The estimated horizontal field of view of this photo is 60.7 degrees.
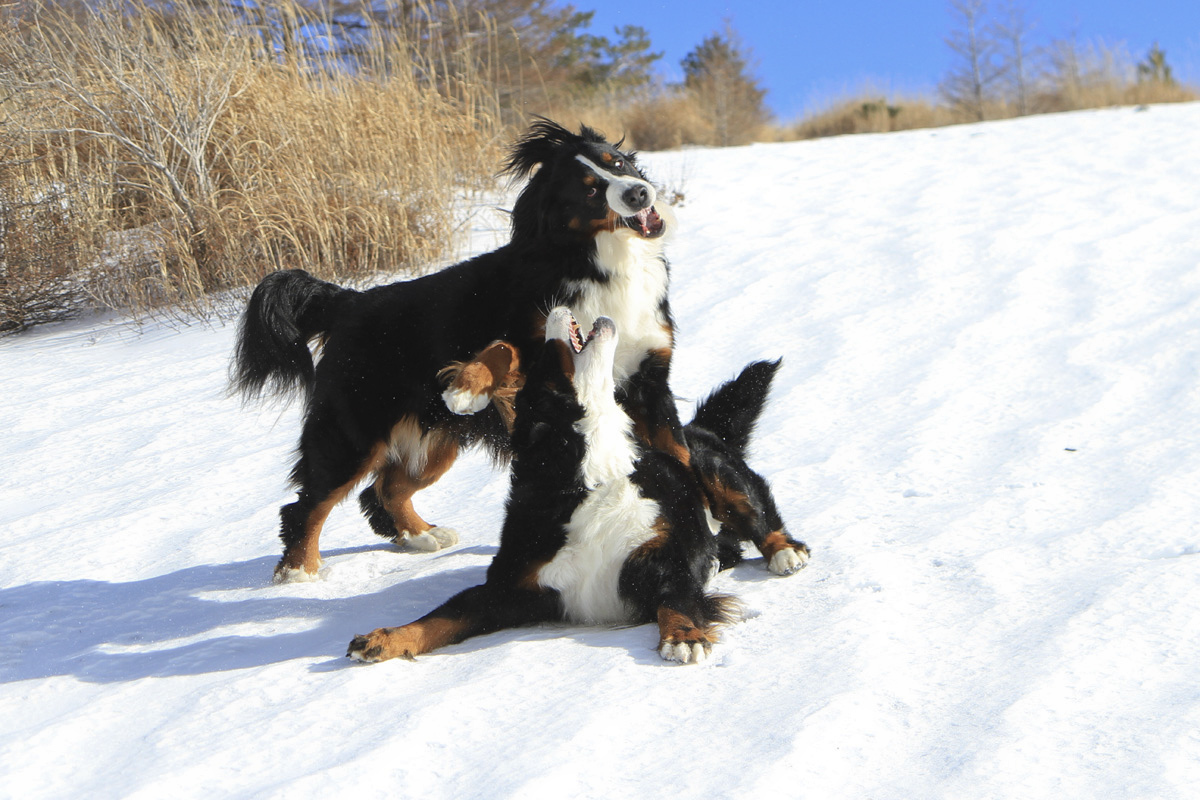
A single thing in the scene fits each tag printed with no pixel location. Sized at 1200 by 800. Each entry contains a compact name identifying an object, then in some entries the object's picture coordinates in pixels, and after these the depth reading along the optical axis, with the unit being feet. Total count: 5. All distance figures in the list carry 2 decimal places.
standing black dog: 11.17
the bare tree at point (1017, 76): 68.44
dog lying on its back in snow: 9.50
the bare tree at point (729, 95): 55.98
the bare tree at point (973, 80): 73.15
